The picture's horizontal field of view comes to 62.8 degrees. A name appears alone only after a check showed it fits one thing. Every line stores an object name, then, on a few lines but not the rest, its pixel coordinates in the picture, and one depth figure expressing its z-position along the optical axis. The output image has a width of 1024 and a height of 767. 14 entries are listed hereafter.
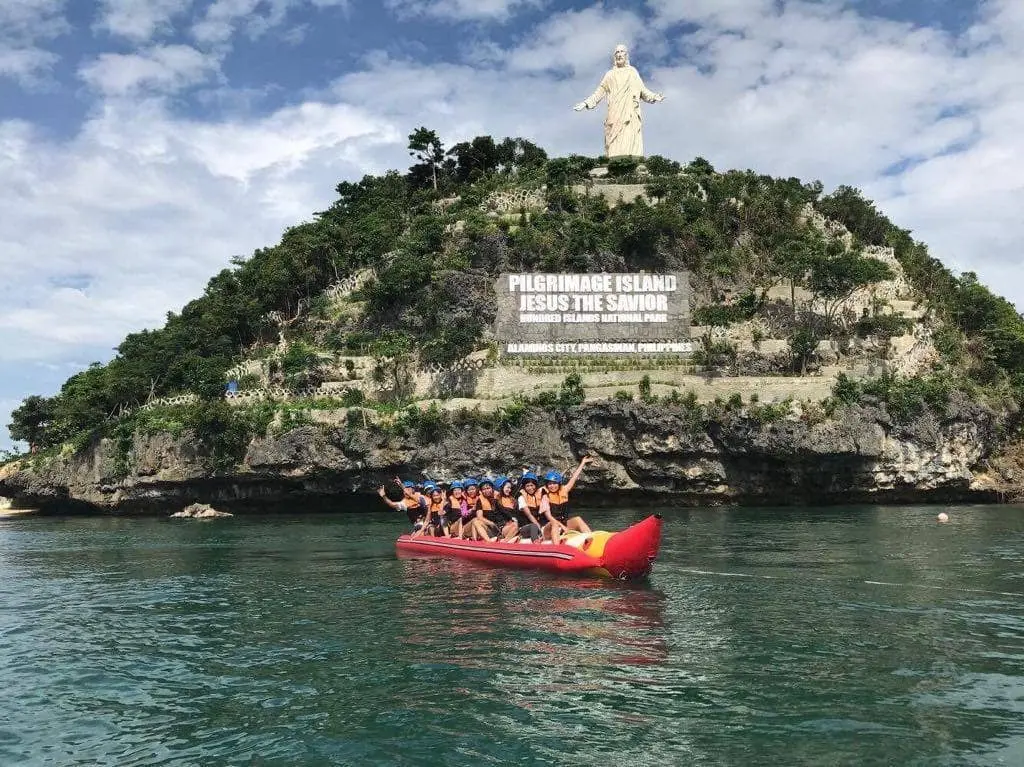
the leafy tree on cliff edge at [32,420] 63.16
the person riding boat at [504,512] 20.86
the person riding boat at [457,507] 22.96
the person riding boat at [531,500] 19.50
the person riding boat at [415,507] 25.42
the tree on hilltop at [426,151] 74.00
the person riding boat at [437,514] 23.45
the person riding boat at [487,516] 22.03
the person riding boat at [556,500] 19.36
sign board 48.72
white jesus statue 65.56
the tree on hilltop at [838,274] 48.75
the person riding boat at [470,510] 22.61
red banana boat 16.17
